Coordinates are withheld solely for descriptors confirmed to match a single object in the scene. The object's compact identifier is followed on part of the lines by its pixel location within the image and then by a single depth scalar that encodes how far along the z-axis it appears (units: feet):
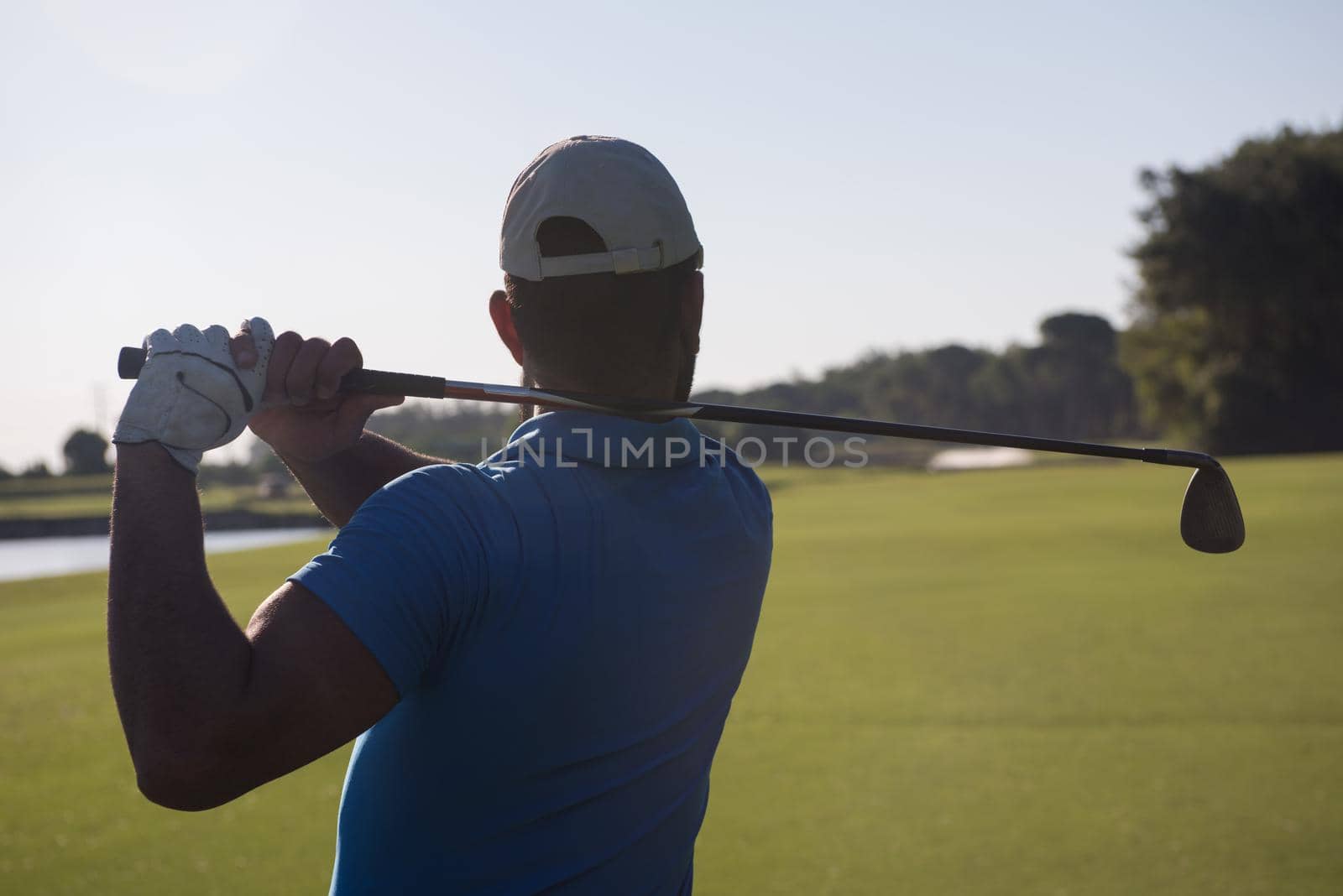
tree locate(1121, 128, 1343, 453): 128.47
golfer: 3.30
